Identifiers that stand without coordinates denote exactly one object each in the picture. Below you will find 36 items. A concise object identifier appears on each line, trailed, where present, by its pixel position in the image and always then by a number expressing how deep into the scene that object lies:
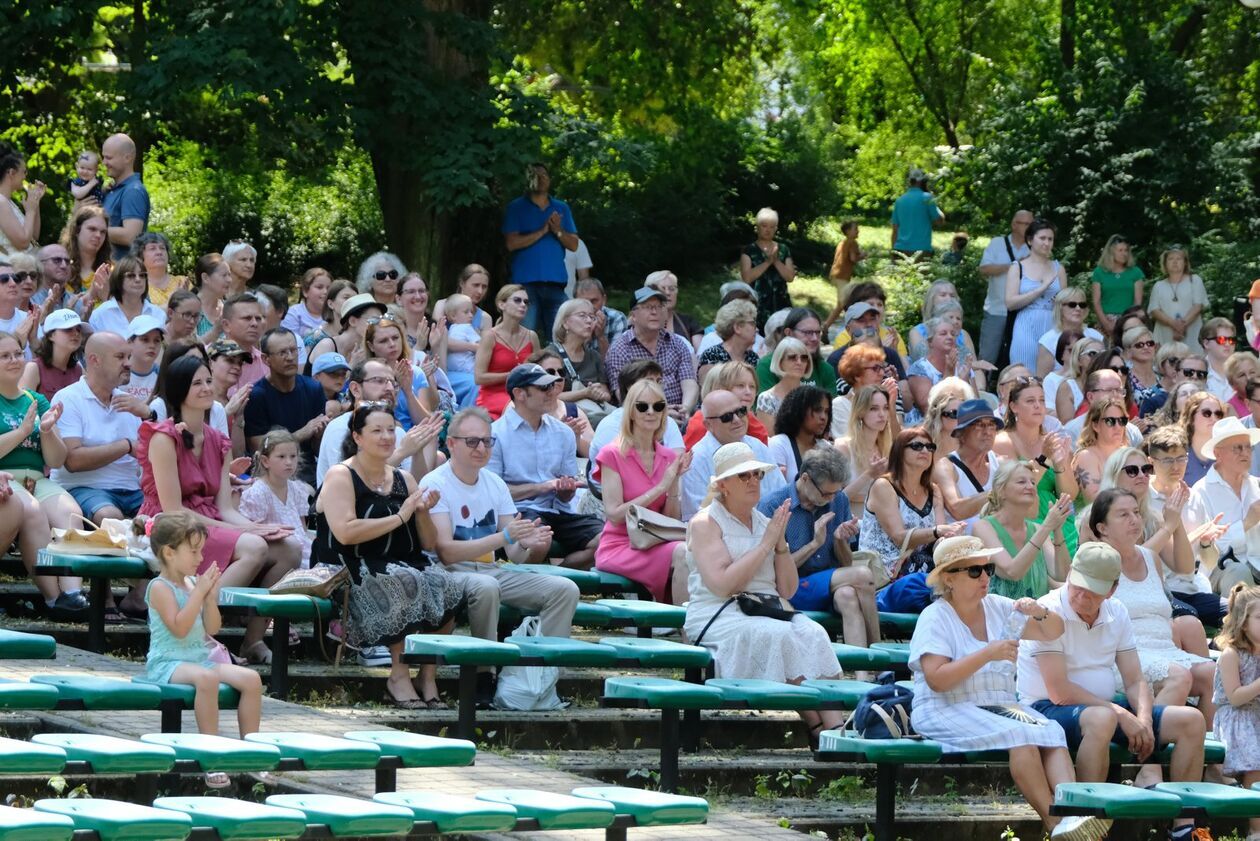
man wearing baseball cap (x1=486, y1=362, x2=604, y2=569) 22.00
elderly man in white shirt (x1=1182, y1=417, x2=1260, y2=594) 22.47
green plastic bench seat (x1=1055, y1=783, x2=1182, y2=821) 15.24
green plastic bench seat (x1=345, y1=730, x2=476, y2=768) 13.98
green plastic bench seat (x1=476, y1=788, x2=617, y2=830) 12.91
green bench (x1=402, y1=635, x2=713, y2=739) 16.19
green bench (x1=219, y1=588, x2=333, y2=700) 17.11
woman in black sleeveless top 17.86
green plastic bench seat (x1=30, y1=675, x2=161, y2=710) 14.27
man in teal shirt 44.75
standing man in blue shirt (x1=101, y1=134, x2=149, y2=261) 26.23
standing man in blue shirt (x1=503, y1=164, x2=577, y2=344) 32.37
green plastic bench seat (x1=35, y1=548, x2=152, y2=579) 17.86
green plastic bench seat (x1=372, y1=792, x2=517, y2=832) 12.56
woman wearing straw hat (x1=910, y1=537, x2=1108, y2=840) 16.22
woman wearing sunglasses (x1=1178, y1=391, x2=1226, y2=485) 24.56
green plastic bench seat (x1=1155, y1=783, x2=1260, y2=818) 15.84
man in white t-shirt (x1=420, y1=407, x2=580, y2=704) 18.27
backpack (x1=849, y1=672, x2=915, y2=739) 15.95
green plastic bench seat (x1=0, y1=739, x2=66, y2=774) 12.34
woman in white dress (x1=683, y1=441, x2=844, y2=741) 17.87
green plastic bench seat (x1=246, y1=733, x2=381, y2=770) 13.49
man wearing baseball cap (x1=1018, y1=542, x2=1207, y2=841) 17.03
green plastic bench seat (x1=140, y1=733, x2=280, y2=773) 13.16
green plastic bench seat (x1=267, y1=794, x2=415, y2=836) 12.25
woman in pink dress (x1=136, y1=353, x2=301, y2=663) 18.73
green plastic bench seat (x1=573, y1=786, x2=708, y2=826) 13.34
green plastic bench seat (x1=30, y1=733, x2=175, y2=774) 12.72
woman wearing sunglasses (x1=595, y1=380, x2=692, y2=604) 20.42
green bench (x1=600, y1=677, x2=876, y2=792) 15.75
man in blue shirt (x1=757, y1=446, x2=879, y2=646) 19.53
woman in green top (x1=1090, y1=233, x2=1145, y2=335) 35.75
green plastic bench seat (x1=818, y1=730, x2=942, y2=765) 15.48
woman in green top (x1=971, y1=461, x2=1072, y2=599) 19.28
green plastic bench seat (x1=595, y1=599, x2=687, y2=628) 18.48
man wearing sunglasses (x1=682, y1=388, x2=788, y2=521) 21.34
